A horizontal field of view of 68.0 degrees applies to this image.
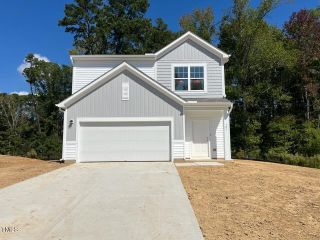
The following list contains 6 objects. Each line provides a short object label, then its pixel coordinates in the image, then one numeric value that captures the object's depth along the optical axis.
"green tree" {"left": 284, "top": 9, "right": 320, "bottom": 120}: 20.58
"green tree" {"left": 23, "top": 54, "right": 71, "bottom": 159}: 27.21
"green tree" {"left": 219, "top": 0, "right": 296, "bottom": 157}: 20.14
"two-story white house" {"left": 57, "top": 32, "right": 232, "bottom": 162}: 11.85
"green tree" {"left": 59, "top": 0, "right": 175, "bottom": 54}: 25.20
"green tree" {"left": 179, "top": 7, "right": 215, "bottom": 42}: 23.72
